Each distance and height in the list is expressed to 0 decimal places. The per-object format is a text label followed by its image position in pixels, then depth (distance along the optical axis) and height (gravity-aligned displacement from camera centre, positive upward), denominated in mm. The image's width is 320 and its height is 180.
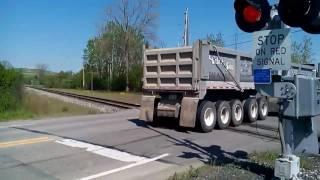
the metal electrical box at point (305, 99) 6637 -231
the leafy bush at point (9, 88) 21781 -204
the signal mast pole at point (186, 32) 39094 +5038
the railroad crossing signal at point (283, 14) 5219 +958
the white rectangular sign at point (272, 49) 6430 +559
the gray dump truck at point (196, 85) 13398 +3
